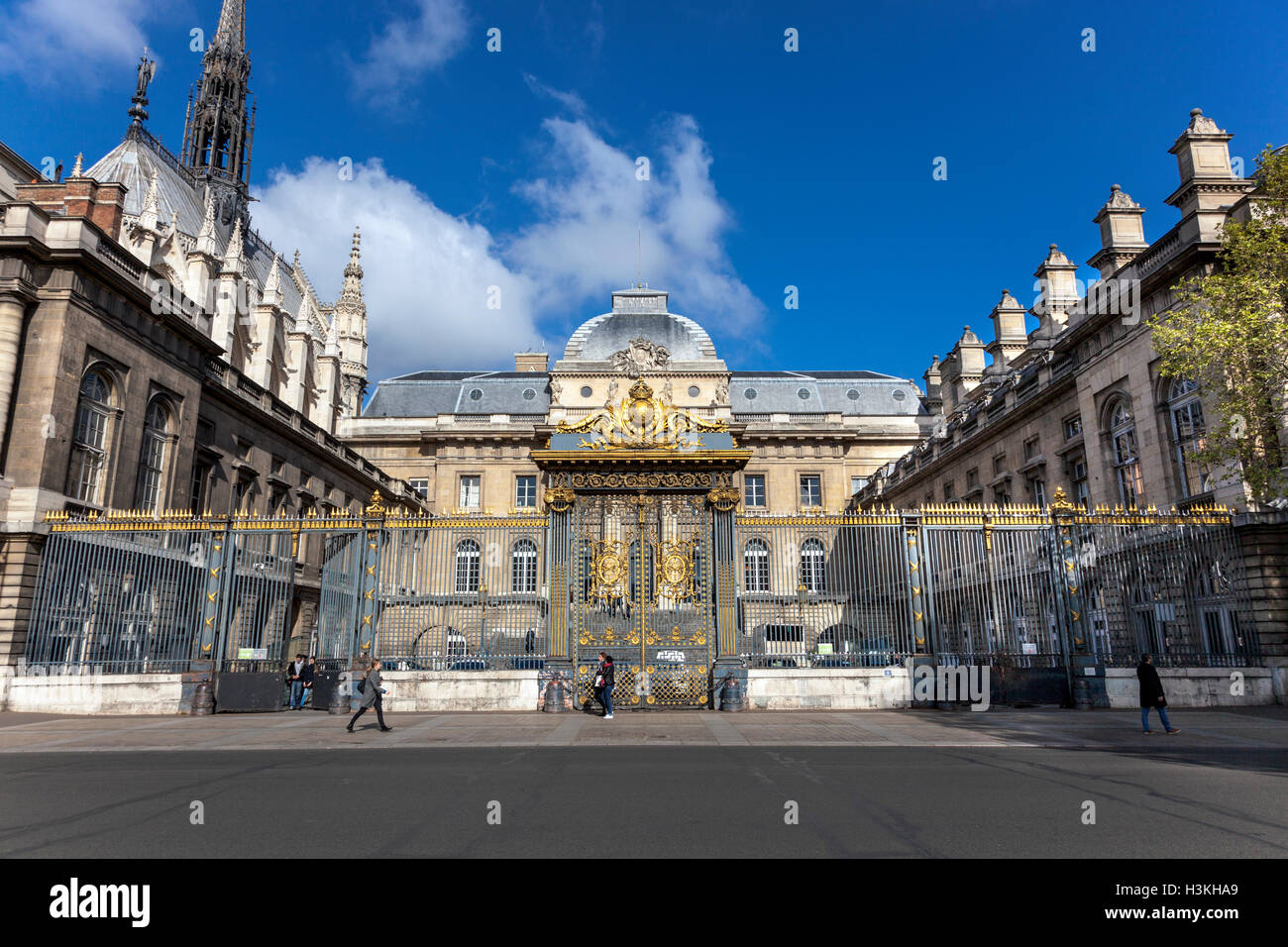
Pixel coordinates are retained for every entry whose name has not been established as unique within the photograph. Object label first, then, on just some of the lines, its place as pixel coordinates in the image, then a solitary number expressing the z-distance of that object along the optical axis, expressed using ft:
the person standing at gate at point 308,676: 60.75
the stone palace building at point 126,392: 62.39
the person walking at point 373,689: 45.14
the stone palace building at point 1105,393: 68.80
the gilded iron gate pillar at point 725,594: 54.13
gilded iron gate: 54.70
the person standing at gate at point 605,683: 50.42
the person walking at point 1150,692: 42.32
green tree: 51.16
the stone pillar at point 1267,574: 58.34
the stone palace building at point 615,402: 165.37
